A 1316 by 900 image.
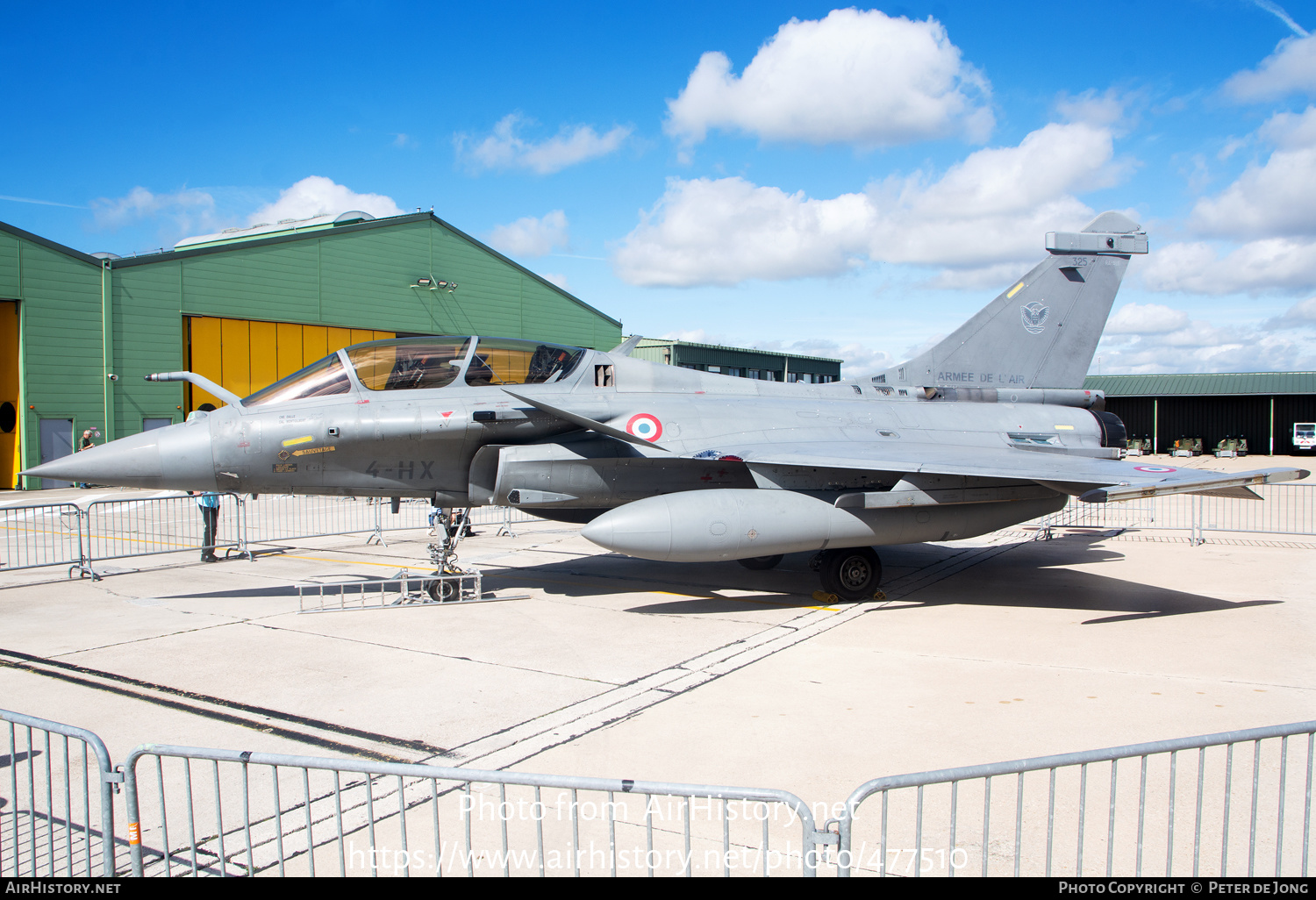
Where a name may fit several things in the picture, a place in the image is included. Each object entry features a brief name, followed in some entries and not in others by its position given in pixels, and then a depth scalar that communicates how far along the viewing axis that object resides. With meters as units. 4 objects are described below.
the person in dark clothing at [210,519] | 12.23
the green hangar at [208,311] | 23.73
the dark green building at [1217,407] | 47.41
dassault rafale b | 8.16
